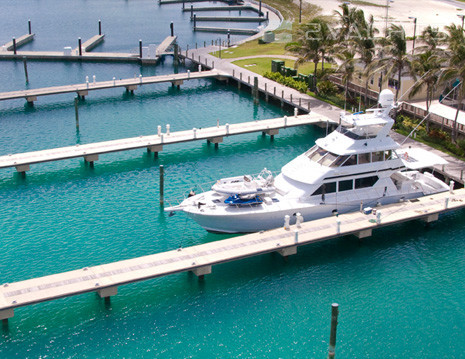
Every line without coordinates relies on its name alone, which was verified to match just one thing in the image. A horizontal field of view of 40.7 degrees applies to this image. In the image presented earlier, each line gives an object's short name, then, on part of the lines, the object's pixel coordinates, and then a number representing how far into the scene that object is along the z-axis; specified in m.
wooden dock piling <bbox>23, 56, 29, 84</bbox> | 76.26
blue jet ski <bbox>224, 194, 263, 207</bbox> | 39.53
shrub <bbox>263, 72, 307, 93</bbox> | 69.56
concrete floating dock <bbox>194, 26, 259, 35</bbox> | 103.67
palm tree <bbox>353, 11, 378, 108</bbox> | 60.03
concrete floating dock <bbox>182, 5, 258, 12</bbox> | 126.78
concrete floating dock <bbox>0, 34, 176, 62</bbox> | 87.75
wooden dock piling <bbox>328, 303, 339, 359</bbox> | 29.44
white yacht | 39.59
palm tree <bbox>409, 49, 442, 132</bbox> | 52.59
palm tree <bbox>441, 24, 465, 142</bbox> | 49.05
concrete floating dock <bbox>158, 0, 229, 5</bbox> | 136.32
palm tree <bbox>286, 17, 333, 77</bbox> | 66.50
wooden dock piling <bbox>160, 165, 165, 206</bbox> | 44.84
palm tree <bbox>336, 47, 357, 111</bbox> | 60.34
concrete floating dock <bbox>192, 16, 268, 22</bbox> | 117.12
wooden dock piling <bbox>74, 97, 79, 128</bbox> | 60.43
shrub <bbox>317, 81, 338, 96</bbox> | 67.69
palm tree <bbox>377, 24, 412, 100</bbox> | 54.94
